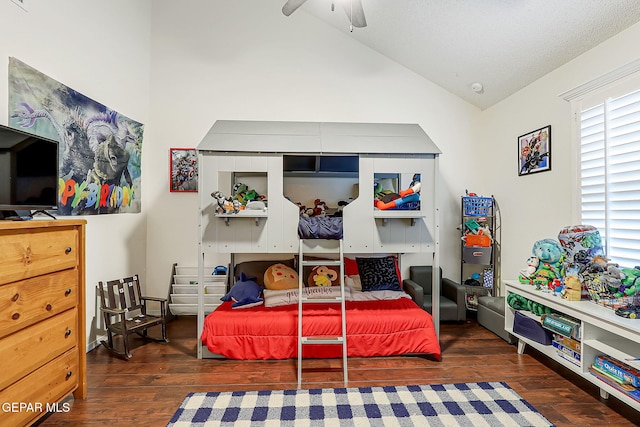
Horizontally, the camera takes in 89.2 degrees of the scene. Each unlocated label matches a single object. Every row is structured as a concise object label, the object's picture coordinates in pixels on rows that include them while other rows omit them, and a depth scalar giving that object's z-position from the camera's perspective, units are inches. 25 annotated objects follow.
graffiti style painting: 93.5
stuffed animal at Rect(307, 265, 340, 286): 141.4
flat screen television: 75.5
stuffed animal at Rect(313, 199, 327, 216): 152.5
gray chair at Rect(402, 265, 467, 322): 144.6
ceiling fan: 100.2
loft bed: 116.3
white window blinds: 93.7
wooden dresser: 67.2
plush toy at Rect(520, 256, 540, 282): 116.5
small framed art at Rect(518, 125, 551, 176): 126.6
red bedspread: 115.4
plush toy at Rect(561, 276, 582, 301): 98.6
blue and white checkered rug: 80.7
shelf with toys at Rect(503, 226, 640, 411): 83.1
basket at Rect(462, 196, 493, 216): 155.4
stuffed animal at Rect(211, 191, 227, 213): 113.1
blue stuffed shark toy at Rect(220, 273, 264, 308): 125.3
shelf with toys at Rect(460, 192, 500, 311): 153.3
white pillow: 127.8
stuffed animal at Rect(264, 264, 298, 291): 140.6
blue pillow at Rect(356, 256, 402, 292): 148.2
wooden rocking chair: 118.5
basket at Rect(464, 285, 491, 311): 156.3
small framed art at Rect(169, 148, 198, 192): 162.2
